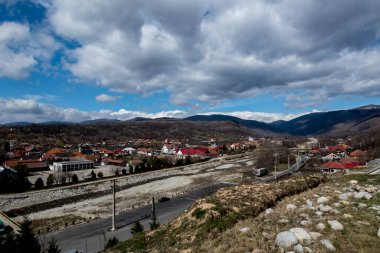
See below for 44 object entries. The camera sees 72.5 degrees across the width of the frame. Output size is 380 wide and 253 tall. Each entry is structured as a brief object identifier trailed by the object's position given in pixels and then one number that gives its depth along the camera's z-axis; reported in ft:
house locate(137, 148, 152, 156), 363.00
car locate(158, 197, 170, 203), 115.24
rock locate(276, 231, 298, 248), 22.04
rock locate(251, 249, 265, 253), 21.70
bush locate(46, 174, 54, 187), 154.55
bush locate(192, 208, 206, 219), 34.13
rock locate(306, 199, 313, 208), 32.90
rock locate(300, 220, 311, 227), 25.97
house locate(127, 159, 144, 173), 235.50
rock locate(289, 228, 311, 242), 22.54
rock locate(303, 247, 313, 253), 20.47
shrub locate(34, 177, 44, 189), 151.43
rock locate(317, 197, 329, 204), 34.04
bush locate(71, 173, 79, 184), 166.61
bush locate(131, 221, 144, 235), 55.56
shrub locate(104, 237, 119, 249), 45.41
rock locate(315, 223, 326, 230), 24.57
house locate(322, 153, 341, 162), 238.11
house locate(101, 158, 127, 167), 252.42
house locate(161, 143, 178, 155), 371.45
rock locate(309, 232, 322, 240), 22.65
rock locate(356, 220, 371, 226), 25.14
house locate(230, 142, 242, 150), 413.43
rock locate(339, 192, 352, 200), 34.94
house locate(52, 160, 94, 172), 221.66
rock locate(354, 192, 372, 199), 34.32
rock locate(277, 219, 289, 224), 27.15
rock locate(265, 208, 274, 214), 33.26
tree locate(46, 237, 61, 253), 39.78
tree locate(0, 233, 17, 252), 36.82
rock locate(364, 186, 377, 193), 38.52
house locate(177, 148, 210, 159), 330.75
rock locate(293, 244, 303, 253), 20.72
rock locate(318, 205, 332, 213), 30.04
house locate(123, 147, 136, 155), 360.69
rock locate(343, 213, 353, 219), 27.18
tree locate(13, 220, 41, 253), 38.55
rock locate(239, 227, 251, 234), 26.42
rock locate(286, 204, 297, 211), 32.69
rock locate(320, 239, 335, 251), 20.72
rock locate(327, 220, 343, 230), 24.44
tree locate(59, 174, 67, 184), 164.79
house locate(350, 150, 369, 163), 178.81
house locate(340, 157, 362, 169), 157.12
